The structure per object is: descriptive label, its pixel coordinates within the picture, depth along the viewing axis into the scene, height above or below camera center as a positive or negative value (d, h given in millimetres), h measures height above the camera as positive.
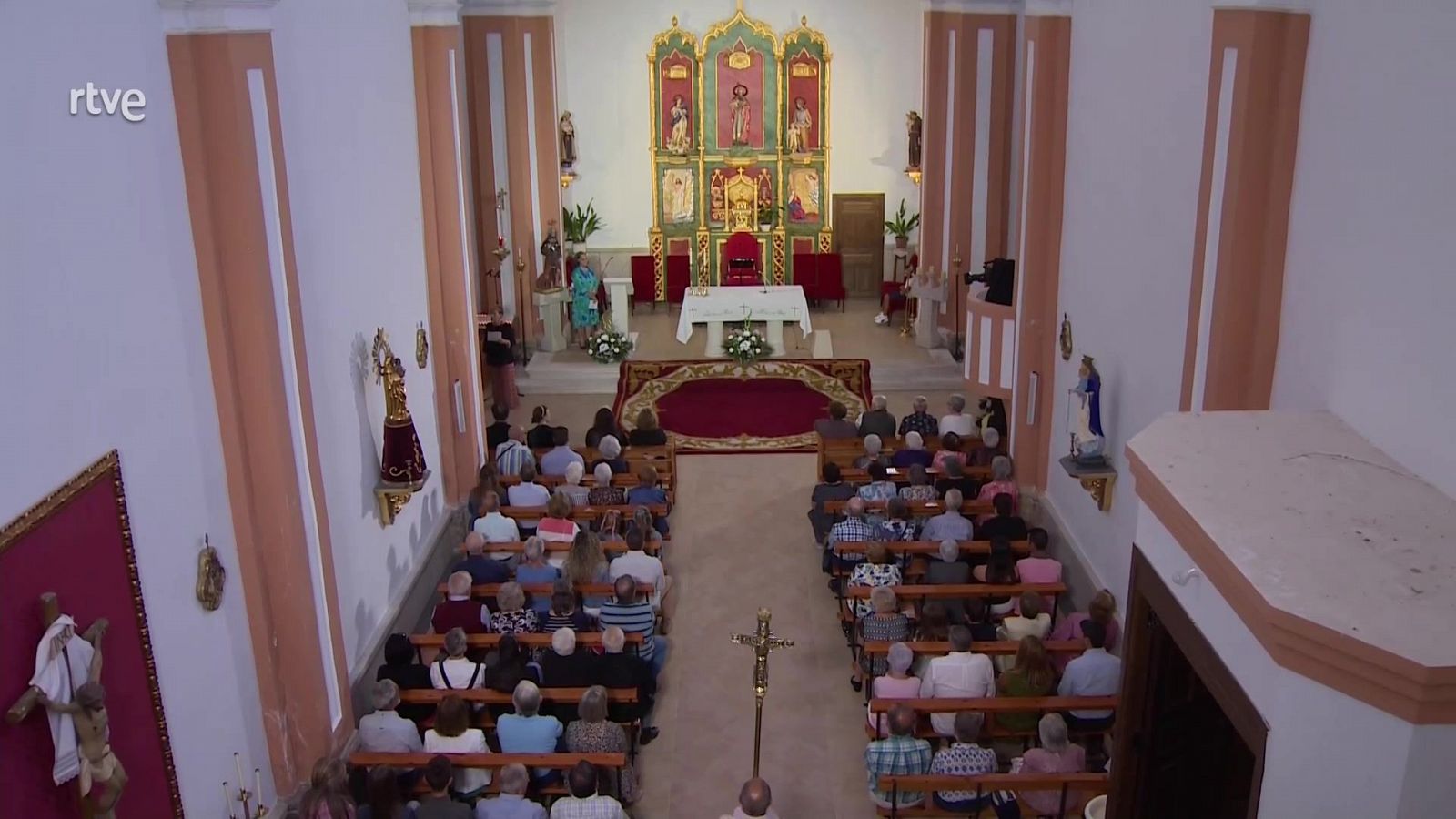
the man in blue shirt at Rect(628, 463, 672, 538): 11609 -3372
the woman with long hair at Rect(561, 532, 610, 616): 9945 -3358
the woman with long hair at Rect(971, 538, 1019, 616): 9812 -3427
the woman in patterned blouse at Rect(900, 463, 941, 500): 11250 -3226
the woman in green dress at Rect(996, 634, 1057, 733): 8312 -3592
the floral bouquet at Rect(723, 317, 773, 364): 17109 -3073
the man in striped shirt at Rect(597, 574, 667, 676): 9547 -3645
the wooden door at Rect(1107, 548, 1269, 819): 5574 -2805
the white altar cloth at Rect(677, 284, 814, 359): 17766 -2751
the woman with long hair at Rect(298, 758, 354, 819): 6754 -3477
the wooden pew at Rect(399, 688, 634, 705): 8375 -3694
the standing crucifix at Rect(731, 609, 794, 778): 6828 -2811
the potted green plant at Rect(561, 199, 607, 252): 19688 -1758
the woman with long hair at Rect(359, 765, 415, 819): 7211 -3705
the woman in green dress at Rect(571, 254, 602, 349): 18062 -2633
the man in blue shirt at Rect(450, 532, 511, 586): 10125 -3449
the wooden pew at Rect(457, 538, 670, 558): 10703 -3511
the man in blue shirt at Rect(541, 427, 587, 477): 12398 -3257
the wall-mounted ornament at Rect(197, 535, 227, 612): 6648 -2335
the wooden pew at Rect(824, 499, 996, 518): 11102 -3359
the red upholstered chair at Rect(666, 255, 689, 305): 20625 -2607
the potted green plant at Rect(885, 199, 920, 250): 20406 -1882
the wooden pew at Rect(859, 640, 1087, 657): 8828 -3588
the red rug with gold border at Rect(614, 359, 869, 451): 15222 -3582
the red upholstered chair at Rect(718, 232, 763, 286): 20500 -2250
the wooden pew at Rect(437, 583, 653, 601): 9961 -3576
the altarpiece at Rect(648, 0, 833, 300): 20250 -605
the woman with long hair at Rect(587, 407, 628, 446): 12977 -3117
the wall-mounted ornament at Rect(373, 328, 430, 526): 9086 -2321
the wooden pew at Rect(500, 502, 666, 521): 11289 -3419
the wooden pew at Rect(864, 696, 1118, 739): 8133 -3651
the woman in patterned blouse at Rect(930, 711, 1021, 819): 7746 -3835
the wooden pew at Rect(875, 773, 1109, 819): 7324 -3758
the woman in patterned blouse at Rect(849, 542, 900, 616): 9945 -3510
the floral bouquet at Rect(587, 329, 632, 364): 17375 -3116
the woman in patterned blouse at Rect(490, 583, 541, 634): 9273 -3555
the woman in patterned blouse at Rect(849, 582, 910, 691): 9180 -3627
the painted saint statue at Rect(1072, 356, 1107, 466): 9391 -2248
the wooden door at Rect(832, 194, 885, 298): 20703 -2106
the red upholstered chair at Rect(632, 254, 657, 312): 20516 -2649
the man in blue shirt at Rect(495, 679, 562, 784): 8000 -3727
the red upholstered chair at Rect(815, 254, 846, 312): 20422 -2651
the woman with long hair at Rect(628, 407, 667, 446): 13023 -3172
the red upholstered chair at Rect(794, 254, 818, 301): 20484 -2589
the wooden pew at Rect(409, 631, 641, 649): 9094 -3619
